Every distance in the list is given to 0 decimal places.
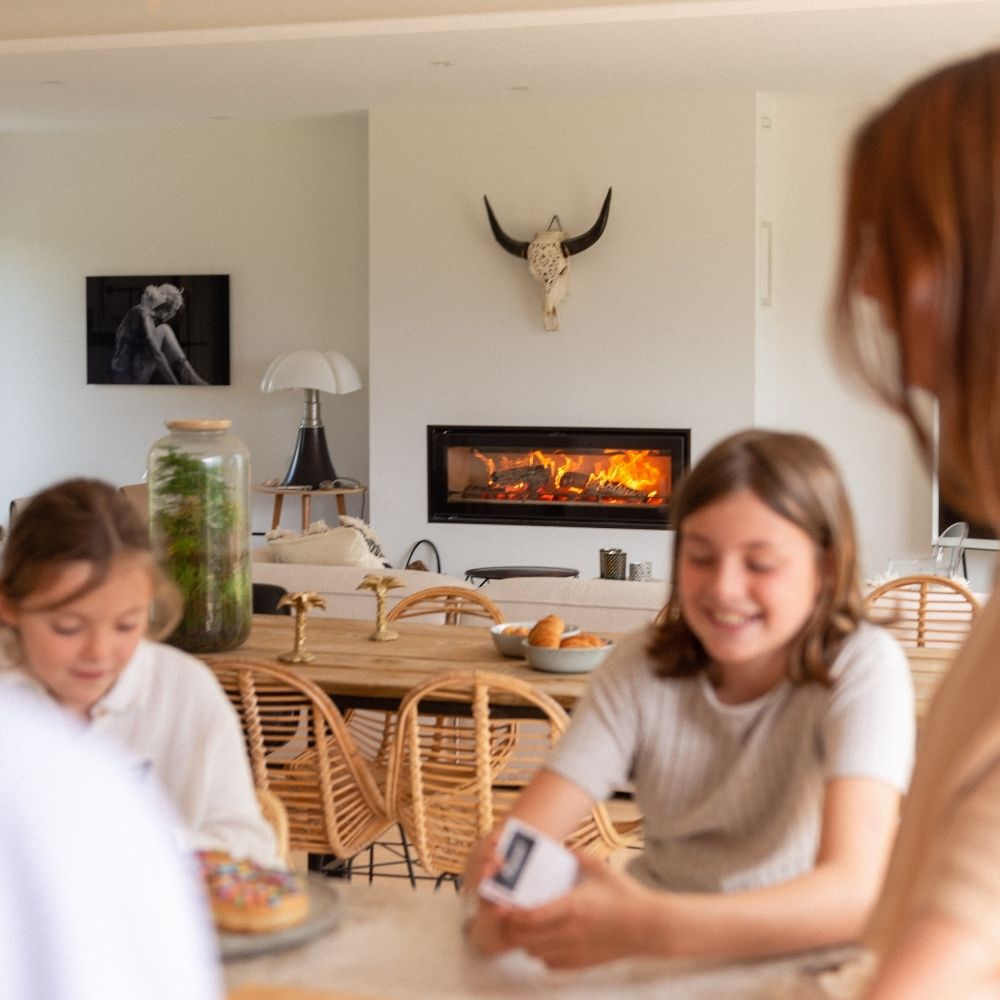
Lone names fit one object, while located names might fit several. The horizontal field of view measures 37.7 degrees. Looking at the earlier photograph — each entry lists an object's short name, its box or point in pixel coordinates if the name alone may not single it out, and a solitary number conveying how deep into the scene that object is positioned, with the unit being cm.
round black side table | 740
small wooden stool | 782
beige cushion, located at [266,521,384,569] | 480
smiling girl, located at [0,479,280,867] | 164
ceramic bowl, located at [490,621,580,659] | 305
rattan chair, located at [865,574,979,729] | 377
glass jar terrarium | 288
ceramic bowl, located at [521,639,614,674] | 290
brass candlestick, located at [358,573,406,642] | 319
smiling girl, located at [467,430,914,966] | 146
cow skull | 726
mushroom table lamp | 775
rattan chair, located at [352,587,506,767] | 345
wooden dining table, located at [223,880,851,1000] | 121
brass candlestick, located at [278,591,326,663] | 290
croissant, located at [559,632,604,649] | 294
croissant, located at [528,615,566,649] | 293
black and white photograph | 848
